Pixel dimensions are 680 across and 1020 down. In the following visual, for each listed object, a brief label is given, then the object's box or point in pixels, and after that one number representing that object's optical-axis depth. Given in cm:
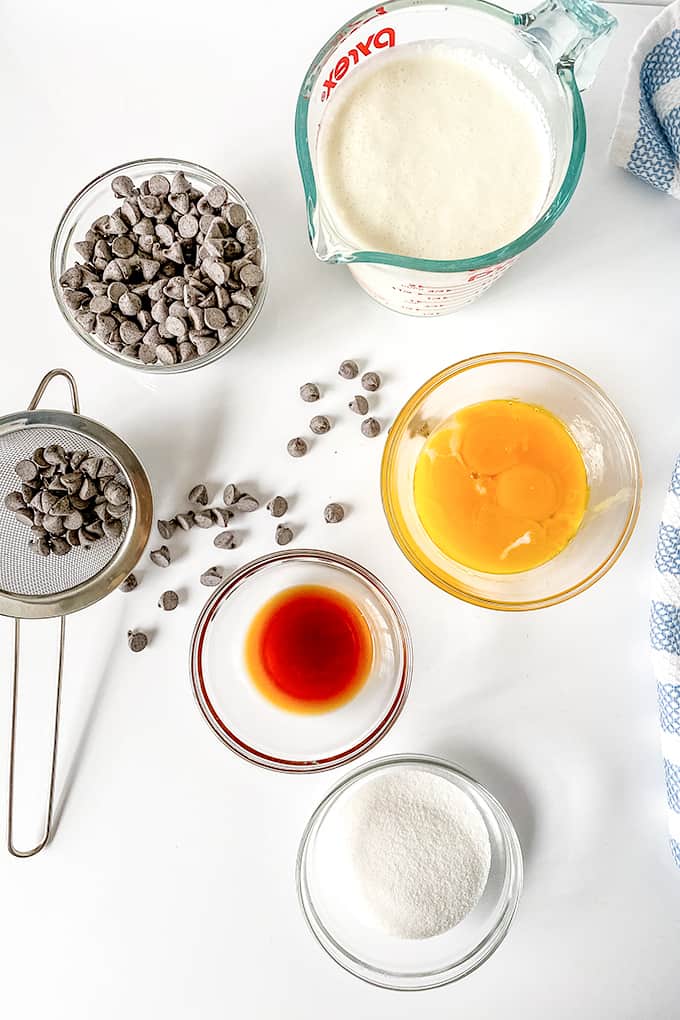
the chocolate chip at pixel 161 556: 62
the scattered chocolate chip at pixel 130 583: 62
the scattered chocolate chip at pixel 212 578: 62
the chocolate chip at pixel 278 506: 62
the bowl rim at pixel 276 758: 61
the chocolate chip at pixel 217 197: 60
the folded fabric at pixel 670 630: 60
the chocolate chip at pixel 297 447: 62
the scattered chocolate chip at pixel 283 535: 62
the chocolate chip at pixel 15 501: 61
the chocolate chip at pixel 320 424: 62
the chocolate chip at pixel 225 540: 62
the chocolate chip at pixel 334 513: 62
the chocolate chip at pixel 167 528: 62
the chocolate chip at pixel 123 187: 61
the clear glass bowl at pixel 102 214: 61
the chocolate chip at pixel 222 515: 62
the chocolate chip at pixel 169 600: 62
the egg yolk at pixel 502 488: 61
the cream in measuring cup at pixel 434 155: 56
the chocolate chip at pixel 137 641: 62
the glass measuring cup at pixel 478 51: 54
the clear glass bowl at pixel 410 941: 61
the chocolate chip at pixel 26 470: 61
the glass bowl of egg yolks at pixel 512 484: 61
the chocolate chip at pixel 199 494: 62
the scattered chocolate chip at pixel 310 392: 62
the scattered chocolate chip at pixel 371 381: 62
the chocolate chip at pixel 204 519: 62
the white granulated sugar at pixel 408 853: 61
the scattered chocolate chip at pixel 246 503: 62
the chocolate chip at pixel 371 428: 62
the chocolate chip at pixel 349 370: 62
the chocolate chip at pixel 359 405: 62
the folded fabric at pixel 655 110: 61
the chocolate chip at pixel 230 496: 62
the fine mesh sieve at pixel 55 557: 60
